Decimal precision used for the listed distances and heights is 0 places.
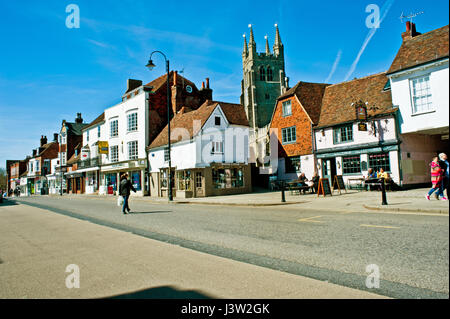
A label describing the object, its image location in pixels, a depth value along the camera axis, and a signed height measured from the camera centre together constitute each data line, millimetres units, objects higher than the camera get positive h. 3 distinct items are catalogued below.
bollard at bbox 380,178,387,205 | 11734 -993
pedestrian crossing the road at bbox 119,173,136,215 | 14018 -324
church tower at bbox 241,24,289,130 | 86312 +28747
